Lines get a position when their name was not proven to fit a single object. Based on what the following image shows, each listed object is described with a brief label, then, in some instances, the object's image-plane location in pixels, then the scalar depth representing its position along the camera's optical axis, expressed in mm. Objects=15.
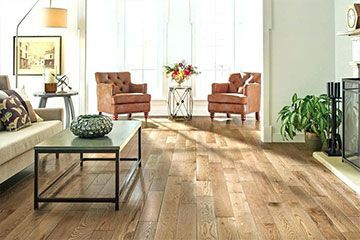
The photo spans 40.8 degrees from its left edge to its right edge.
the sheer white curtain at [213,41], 10039
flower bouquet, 9234
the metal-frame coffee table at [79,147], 3463
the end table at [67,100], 6271
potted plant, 5684
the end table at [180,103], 9555
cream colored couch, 3840
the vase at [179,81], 9292
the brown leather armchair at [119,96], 8828
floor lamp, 7078
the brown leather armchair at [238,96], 8842
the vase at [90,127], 3836
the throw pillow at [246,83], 8984
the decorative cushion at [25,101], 5028
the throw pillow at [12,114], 4621
